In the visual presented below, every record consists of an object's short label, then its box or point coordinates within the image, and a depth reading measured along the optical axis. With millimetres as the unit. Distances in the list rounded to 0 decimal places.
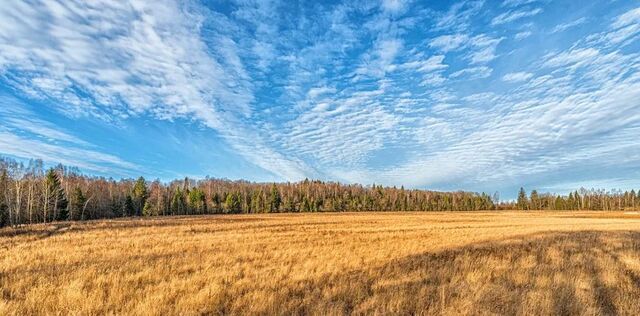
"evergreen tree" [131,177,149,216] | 89125
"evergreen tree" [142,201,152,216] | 85894
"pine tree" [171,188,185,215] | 96750
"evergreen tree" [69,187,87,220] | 69500
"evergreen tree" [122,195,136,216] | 84625
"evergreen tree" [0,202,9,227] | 49188
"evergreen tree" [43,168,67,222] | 57500
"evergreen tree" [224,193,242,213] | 105188
